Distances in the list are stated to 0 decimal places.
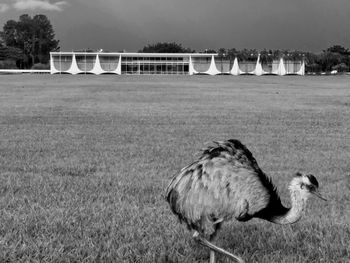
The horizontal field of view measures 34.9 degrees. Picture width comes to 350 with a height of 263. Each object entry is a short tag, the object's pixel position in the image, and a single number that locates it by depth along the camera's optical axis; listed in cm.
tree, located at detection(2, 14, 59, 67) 17600
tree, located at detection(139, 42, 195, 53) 17500
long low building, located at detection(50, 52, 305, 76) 12650
